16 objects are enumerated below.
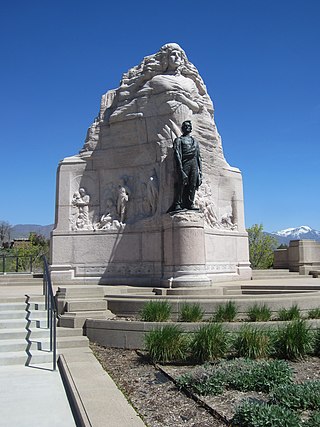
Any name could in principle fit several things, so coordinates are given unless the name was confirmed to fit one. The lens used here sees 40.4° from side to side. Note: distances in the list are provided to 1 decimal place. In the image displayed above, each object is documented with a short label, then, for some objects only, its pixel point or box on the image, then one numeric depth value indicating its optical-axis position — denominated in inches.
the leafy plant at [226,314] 351.3
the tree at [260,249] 1637.6
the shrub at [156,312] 346.6
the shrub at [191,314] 347.9
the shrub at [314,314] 366.0
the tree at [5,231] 3039.4
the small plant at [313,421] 163.5
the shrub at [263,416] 161.8
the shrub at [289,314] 349.4
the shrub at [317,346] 297.1
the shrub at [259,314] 347.3
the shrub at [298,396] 191.6
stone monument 618.2
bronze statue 540.7
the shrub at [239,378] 219.6
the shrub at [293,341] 284.5
